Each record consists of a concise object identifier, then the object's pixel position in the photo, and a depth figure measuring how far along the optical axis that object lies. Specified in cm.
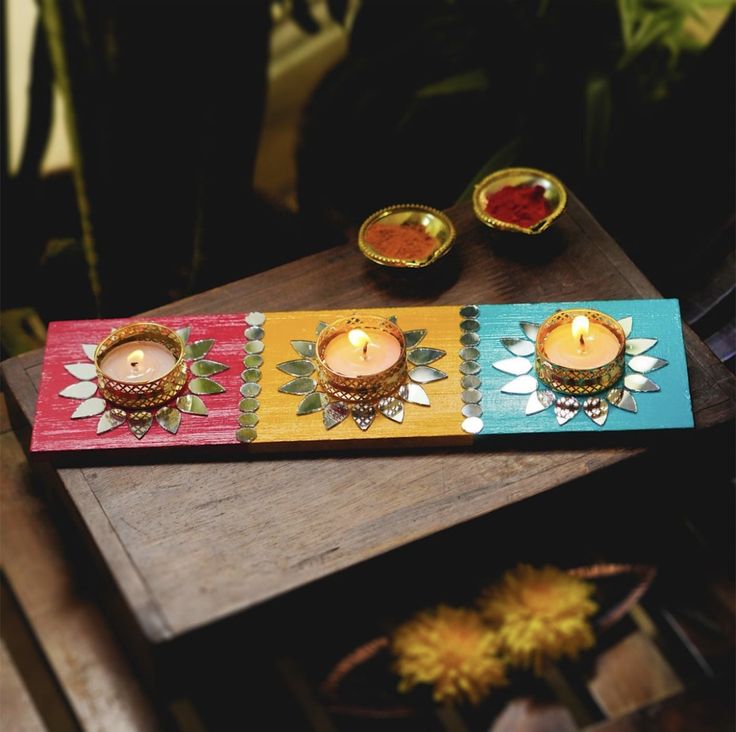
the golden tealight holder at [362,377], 102
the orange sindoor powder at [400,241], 117
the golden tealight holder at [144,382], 102
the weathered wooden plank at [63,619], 112
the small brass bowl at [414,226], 115
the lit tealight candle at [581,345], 104
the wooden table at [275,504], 94
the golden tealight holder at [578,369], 102
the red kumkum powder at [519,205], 119
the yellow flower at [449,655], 118
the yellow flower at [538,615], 120
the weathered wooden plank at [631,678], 121
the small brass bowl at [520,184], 117
